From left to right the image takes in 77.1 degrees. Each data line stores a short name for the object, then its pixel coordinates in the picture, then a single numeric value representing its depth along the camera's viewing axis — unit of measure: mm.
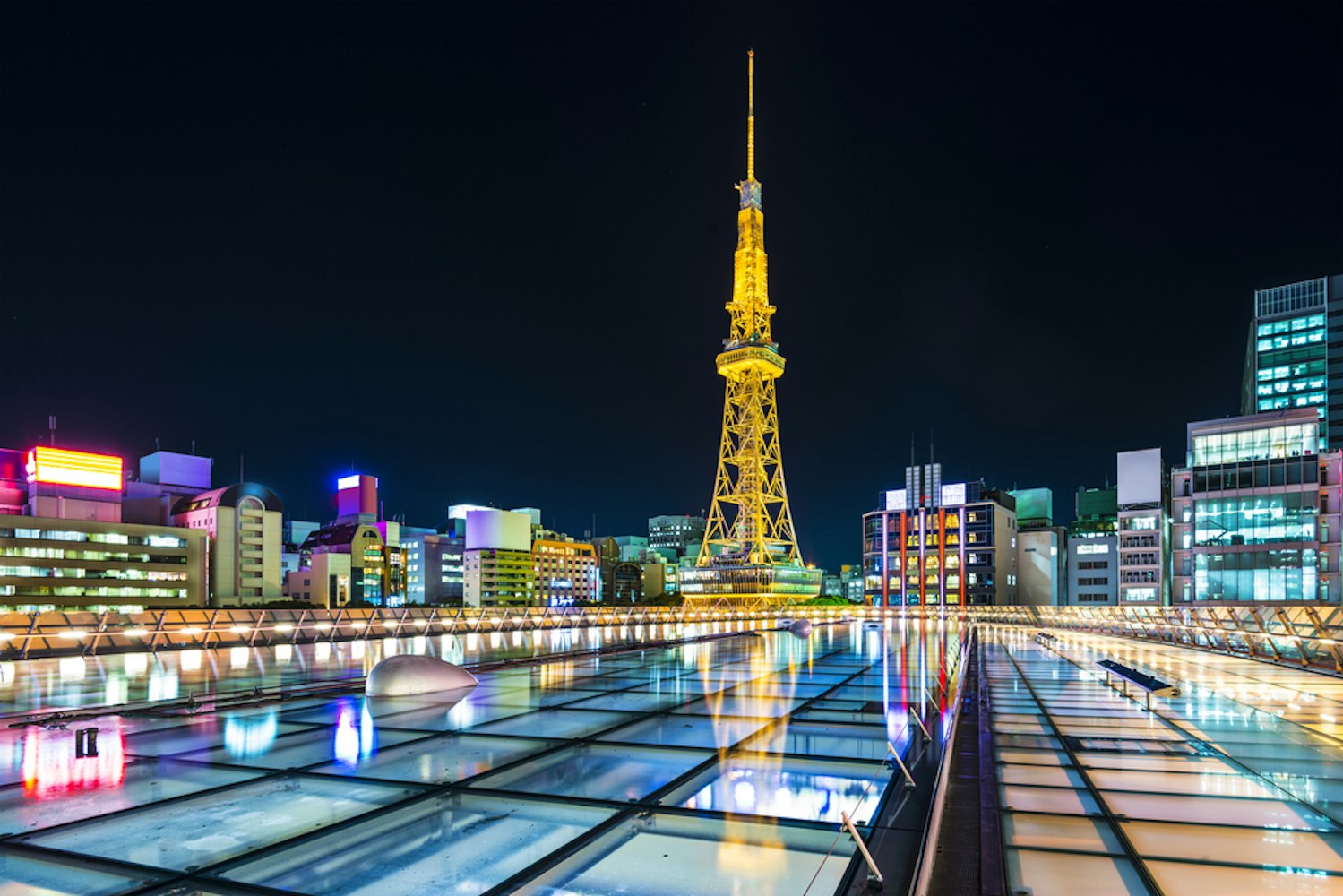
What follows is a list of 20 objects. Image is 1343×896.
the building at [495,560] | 179000
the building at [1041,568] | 129138
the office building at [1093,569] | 123625
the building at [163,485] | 142375
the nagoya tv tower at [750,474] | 119750
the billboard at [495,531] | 179375
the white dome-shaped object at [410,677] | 14891
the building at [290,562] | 185000
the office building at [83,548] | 97062
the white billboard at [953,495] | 131250
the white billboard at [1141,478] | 110625
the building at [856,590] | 188250
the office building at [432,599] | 185475
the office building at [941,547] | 126625
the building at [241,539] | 126375
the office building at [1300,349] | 129250
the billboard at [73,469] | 114375
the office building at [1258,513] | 81250
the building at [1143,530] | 107375
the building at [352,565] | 155000
